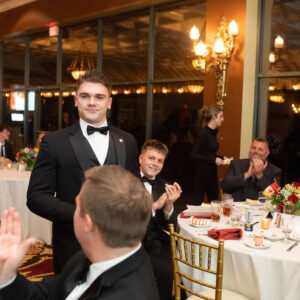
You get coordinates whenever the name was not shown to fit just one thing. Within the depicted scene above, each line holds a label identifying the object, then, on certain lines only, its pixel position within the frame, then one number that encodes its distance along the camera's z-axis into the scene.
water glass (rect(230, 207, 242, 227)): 3.04
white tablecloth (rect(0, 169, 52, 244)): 5.04
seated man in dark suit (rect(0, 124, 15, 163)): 6.76
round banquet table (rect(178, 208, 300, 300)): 2.36
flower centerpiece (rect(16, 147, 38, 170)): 5.73
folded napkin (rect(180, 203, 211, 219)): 3.27
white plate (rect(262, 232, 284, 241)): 2.72
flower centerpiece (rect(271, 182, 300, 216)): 3.17
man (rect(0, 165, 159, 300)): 1.15
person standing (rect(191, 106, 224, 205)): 5.41
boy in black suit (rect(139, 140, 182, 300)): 2.90
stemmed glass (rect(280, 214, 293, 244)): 2.80
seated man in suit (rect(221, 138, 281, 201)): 4.20
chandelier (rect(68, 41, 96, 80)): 8.09
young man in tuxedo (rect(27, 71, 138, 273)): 2.03
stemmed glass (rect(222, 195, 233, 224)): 3.27
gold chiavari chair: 2.24
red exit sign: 8.52
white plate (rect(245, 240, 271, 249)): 2.52
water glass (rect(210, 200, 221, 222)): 3.14
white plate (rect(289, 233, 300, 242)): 2.72
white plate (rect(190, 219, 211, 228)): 2.96
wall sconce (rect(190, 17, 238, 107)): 5.36
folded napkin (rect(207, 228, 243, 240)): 2.70
